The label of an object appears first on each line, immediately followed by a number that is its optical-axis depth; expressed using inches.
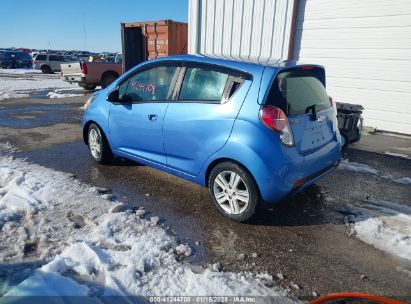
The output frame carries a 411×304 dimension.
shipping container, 488.1
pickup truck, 633.0
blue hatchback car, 128.9
